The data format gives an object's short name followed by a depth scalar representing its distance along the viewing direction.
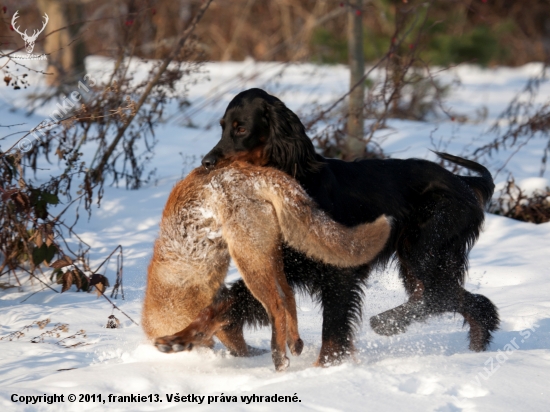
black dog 7.60
